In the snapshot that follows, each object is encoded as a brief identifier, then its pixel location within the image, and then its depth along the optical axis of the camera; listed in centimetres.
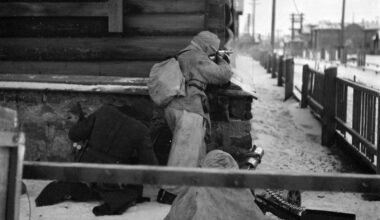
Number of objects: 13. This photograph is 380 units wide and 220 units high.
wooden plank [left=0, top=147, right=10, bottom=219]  214
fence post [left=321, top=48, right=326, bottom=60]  4231
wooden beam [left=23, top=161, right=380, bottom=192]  227
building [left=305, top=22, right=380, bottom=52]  6644
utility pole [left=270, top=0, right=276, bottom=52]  3806
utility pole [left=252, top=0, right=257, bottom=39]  7162
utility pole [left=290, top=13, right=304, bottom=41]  7002
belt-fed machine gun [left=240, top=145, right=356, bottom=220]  359
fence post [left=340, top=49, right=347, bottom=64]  3320
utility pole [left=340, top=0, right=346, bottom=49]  4503
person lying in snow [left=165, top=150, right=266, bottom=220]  326
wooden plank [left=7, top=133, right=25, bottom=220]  215
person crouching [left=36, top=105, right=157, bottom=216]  478
